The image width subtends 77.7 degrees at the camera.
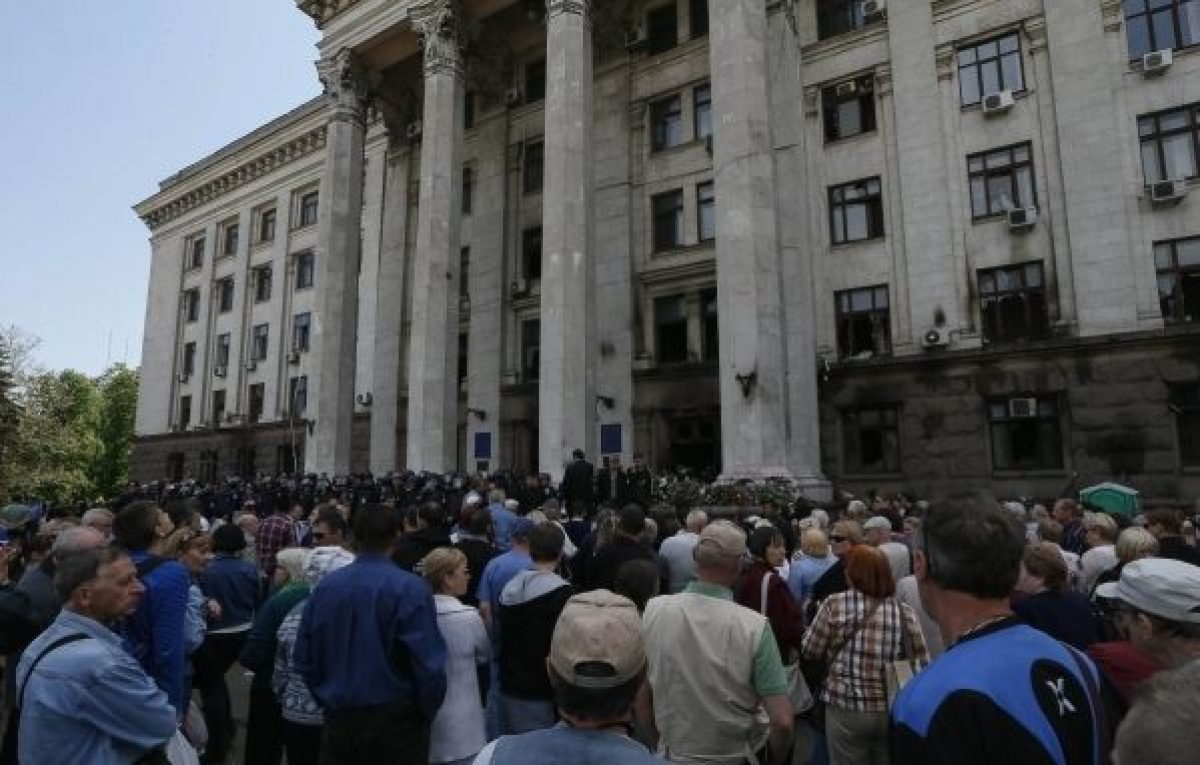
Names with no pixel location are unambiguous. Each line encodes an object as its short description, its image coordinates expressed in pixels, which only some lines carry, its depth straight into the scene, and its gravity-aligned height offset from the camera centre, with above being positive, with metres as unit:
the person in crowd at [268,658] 5.33 -1.28
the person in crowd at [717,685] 3.72 -1.07
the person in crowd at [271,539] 9.70 -0.82
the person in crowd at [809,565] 6.74 -0.84
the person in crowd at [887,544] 7.37 -0.74
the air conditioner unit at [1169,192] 18.30 +6.82
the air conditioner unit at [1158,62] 18.66 +10.23
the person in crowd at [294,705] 5.00 -1.53
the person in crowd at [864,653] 4.57 -1.12
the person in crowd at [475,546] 7.08 -0.69
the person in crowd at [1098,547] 6.81 -0.73
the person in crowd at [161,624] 4.46 -0.89
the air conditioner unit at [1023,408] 19.61 +1.66
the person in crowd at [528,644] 5.09 -1.16
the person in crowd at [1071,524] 9.27 -0.72
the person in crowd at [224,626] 6.59 -1.35
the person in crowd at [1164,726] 1.17 -0.41
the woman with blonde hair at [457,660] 4.66 -1.20
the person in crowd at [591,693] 1.96 -0.60
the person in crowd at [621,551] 6.69 -0.70
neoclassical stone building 18.95 +7.16
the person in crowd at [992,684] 1.96 -0.59
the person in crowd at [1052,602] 4.84 -0.87
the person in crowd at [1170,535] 6.25 -0.62
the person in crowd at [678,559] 8.00 -0.92
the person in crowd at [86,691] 3.06 -0.90
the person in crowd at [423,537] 6.59 -0.59
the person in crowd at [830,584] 6.07 -0.91
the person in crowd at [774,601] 5.42 -0.97
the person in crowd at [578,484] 17.69 -0.24
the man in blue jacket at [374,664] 4.21 -1.08
